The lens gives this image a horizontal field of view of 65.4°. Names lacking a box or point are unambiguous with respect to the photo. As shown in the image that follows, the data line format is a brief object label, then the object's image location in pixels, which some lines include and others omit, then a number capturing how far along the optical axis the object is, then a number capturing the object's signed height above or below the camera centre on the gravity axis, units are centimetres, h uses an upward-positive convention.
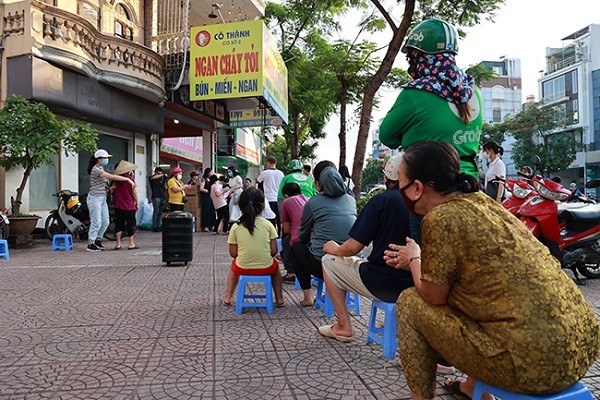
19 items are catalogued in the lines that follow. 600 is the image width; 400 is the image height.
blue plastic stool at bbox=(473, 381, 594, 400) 161 -67
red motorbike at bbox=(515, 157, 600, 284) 533 -27
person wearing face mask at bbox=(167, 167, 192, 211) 1115 +35
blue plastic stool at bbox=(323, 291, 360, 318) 399 -88
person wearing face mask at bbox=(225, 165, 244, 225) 1116 +37
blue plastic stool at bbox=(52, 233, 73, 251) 876 -68
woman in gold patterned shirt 159 -34
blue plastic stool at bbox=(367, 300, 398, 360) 287 -81
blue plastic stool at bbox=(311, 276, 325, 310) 426 -85
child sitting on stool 416 -37
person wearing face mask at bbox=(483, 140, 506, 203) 671 +47
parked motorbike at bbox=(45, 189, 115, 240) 962 -22
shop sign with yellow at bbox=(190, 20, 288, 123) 1193 +377
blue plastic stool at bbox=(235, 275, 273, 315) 408 -79
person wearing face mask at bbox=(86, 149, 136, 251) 850 +21
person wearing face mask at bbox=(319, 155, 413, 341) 278 -23
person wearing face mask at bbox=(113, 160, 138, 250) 863 +3
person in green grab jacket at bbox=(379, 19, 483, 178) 280 +63
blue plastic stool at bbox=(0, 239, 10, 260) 760 -69
